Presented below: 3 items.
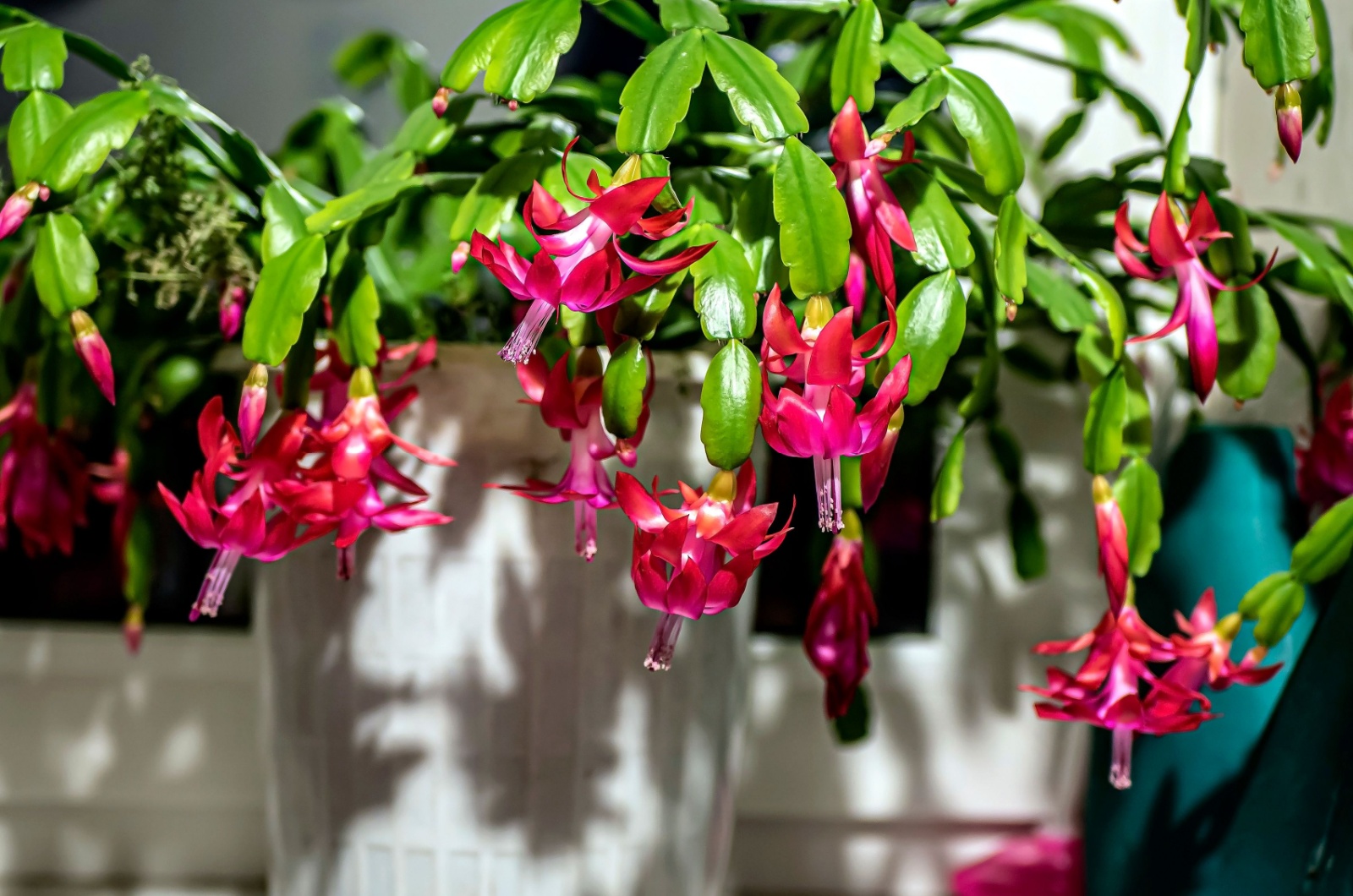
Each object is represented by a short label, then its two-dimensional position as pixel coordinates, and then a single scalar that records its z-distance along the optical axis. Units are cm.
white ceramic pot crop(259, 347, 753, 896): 56
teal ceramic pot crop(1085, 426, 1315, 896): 60
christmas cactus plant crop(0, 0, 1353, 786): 41
